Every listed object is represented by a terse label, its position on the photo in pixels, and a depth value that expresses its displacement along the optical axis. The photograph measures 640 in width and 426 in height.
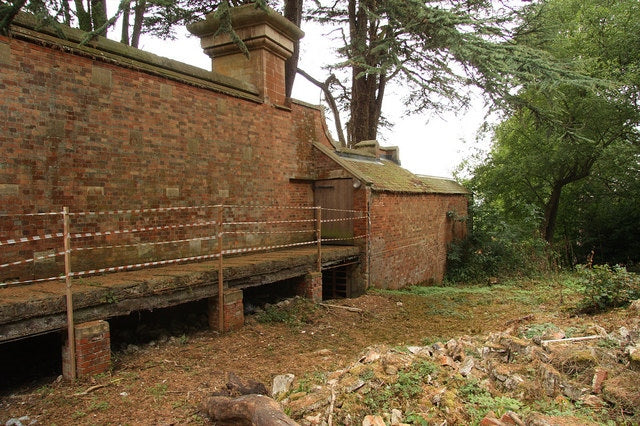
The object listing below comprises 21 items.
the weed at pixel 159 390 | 4.35
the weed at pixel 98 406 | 4.04
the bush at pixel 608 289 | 6.93
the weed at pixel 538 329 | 5.62
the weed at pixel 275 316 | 6.97
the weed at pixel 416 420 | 3.32
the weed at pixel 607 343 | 4.64
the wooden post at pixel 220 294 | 6.26
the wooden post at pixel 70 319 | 4.50
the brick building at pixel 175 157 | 5.25
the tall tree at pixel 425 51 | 9.35
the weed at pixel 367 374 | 3.95
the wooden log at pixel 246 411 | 3.27
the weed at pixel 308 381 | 4.21
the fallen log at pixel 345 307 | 7.81
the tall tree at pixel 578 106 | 13.76
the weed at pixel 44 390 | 4.30
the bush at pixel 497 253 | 13.34
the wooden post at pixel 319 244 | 8.14
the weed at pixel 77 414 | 3.88
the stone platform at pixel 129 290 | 4.27
